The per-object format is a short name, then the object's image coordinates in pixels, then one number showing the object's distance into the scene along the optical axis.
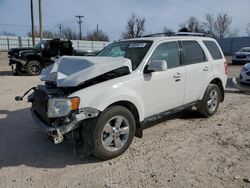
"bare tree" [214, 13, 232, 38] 51.84
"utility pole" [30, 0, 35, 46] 20.35
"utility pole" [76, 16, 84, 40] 51.01
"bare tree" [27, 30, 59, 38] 52.01
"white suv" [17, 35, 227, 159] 2.75
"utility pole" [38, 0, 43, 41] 19.79
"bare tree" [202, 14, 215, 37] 52.05
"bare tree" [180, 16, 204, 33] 49.64
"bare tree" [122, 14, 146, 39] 50.57
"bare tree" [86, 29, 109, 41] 54.68
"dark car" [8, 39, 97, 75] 10.50
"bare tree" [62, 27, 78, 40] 52.10
